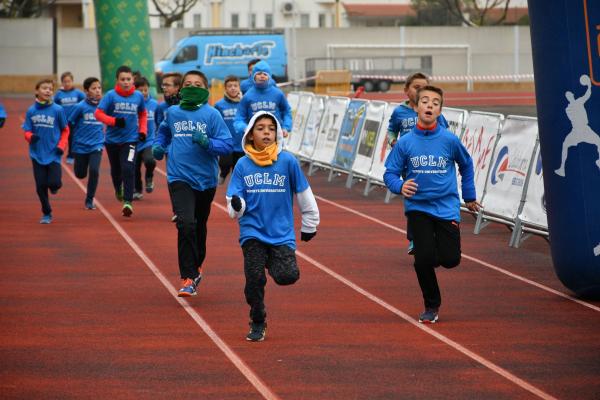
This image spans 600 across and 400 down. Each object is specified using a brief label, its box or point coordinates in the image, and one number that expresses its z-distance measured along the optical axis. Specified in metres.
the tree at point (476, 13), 78.20
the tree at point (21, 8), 72.26
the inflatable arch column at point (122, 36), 32.31
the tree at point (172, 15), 78.96
